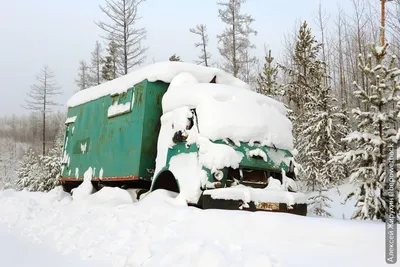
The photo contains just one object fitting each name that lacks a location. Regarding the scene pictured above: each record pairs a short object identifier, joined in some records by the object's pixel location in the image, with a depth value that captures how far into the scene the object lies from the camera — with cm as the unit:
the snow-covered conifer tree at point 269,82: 1990
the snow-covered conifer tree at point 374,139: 620
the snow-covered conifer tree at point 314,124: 1944
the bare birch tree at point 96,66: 3703
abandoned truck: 578
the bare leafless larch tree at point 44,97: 3868
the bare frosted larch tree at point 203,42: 3312
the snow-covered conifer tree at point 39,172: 2431
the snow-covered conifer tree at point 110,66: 3019
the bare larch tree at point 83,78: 3962
